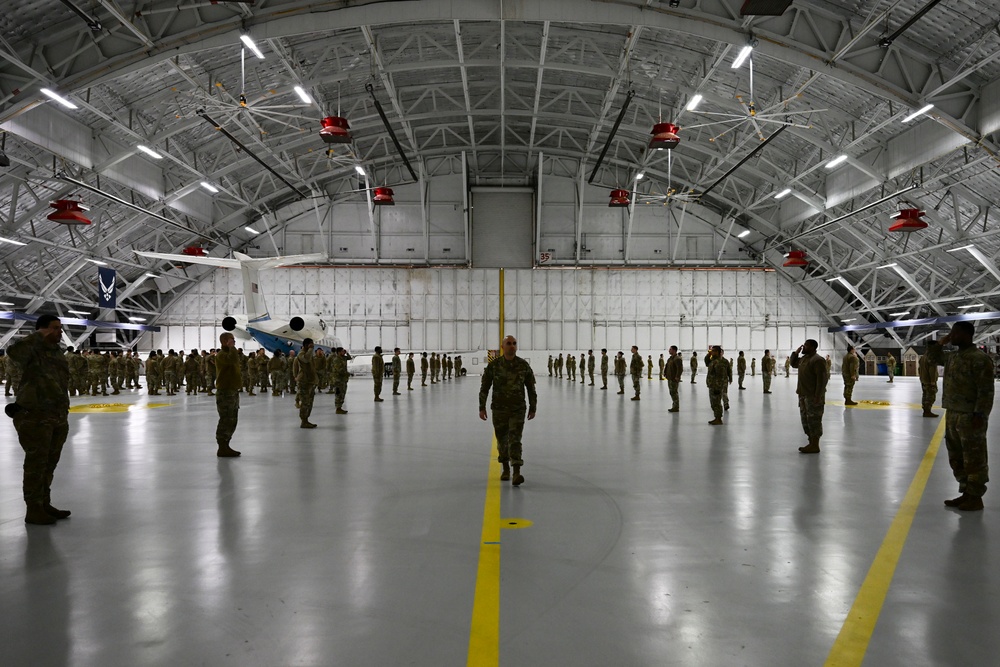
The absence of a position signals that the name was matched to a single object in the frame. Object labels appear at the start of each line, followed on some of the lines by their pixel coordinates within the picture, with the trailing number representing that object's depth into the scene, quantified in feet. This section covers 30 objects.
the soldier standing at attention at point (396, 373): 68.95
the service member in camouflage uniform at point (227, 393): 25.81
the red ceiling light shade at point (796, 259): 91.15
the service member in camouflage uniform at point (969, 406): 16.75
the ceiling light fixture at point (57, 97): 51.39
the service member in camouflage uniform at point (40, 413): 15.34
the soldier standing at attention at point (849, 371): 50.70
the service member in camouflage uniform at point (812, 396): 26.20
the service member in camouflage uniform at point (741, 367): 83.86
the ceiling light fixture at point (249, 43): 50.72
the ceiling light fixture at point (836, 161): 76.61
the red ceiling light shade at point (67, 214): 56.90
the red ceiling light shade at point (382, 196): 91.08
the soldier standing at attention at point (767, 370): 72.35
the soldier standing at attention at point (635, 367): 61.31
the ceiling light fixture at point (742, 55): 52.82
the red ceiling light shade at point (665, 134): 59.47
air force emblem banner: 97.35
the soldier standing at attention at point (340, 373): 43.93
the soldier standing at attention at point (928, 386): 43.29
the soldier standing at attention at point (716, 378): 37.09
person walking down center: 20.03
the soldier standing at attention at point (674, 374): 45.75
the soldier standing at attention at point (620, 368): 69.00
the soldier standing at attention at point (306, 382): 35.65
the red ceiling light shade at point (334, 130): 56.75
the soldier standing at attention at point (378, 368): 57.11
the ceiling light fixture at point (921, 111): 56.24
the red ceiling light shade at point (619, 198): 91.51
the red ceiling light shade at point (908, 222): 61.26
